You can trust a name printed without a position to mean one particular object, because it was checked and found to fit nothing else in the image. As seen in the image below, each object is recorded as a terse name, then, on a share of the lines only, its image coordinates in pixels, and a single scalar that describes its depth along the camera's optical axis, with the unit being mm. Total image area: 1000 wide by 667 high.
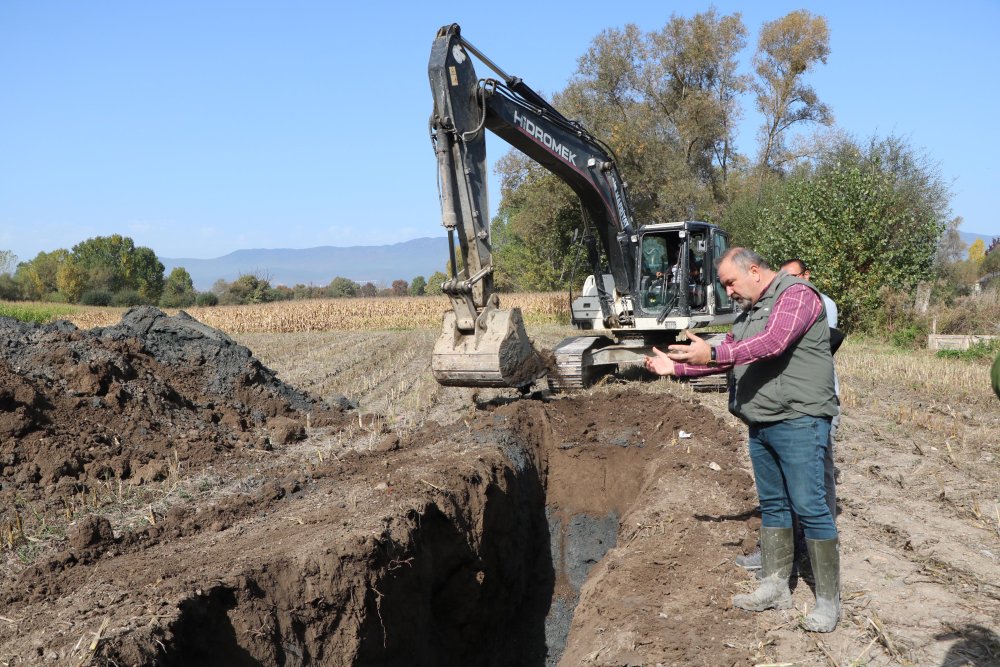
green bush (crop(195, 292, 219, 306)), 55019
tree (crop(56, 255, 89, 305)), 58000
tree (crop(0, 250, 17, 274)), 56031
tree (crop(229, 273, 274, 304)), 54125
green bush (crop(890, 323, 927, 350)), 18650
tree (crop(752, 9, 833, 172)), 40375
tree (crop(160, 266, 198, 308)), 57344
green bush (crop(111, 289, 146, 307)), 53244
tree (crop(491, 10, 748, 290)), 32125
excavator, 7555
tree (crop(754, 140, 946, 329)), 20562
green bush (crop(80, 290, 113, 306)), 54344
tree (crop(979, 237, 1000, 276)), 47444
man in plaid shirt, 3928
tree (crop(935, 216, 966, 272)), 29625
